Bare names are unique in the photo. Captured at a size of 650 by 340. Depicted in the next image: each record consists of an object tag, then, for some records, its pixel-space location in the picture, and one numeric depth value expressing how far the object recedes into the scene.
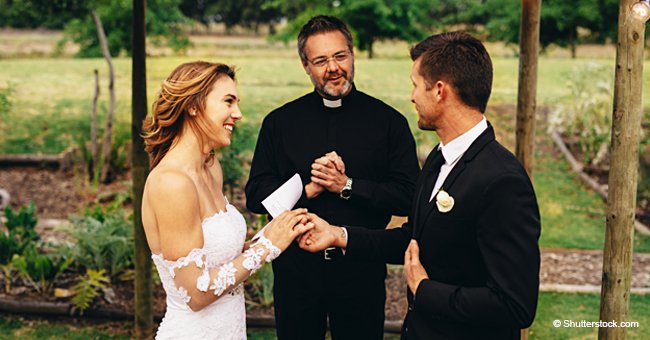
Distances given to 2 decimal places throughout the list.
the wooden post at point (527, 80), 4.91
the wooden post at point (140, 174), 5.36
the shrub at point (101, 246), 6.82
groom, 2.66
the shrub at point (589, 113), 12.11
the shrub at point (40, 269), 6.57
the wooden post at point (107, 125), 11.52
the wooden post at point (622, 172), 3.76
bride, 3.13
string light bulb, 3.70
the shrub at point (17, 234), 6.94
